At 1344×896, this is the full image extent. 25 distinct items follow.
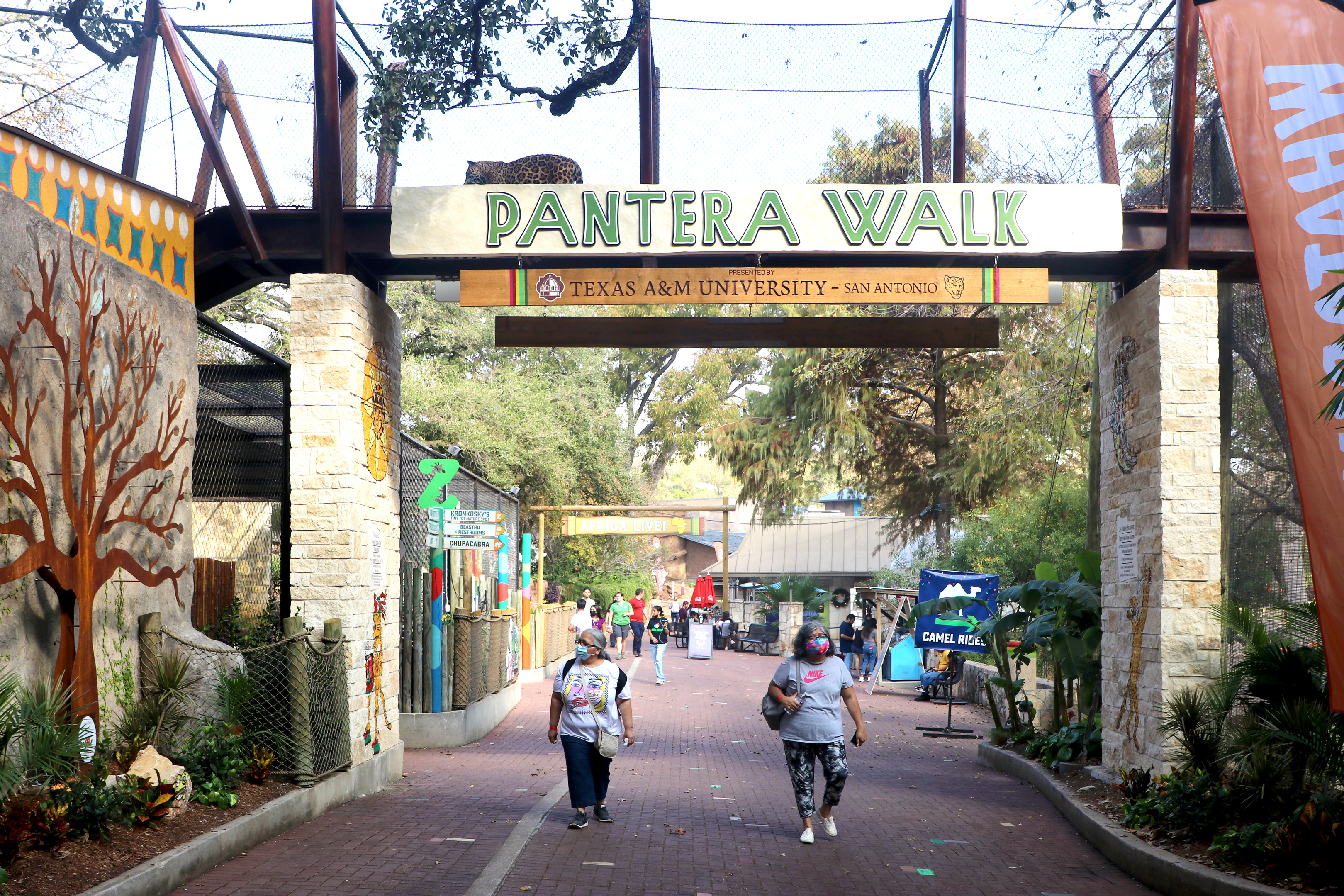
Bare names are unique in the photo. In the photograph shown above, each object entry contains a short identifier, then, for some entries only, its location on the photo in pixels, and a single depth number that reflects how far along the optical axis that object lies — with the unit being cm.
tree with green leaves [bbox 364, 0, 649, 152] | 1105
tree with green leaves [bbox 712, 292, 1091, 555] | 2597
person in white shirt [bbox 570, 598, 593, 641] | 2116
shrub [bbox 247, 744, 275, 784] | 865
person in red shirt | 3231
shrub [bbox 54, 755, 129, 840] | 638
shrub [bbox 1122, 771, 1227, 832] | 771
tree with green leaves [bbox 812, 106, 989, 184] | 1187
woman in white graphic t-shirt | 888
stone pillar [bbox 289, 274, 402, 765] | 1009
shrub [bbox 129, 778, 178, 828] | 691
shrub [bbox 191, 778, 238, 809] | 780
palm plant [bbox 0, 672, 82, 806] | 563
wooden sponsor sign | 1030
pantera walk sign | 1006
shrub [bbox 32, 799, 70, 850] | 605
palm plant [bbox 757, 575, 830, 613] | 4228
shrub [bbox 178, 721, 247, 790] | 806
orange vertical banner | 702
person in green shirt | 3155
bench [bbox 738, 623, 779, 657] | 3781
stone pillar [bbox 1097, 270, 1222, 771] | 937
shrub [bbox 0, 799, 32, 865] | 571
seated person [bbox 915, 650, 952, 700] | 2244
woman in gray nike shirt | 872
